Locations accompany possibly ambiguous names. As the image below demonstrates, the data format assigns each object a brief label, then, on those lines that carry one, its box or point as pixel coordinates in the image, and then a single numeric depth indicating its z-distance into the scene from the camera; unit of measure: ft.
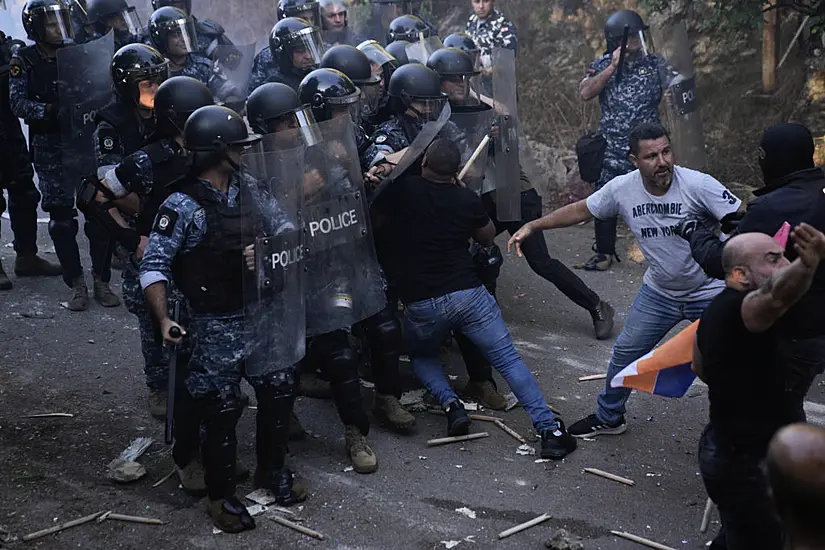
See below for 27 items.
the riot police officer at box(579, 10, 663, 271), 28.53
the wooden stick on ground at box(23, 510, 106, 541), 15.03
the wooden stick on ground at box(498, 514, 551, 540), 15.13
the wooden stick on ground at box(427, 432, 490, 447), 18.54
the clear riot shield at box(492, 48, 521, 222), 21.53
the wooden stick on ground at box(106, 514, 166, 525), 15.55
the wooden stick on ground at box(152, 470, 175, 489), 17.09
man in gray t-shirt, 17.10
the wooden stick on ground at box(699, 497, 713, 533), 15.11
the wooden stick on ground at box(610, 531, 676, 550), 14.64
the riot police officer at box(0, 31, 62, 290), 26.50
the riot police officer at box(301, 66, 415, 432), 19.04
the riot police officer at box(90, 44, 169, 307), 19.51
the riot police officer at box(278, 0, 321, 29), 28.71
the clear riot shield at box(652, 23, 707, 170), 28.81
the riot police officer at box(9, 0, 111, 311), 24.71
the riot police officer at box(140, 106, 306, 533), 14.73
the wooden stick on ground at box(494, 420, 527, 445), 18.60
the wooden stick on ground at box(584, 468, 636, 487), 16.80
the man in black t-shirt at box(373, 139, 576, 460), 18.07
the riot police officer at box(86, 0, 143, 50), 27.68
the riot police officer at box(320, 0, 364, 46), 29.68
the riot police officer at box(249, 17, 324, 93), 25.64
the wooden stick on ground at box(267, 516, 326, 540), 15.19
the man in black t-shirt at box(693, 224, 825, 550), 11.51
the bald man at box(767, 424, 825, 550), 7.16
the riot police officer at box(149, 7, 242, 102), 26.35
